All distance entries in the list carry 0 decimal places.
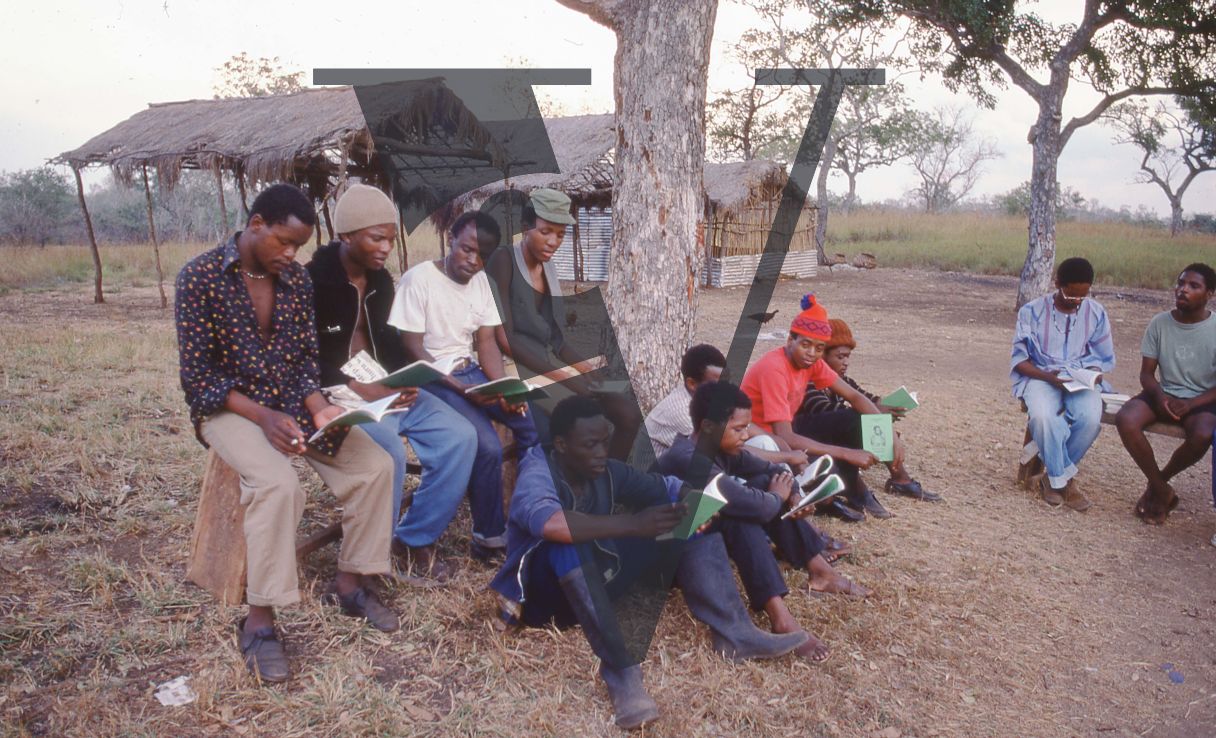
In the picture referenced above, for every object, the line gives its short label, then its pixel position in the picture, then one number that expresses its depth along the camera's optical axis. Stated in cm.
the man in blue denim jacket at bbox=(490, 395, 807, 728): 258
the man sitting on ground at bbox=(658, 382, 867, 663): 296
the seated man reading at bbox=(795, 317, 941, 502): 443
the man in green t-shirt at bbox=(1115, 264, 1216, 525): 454
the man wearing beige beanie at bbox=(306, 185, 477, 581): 324
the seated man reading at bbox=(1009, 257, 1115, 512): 473
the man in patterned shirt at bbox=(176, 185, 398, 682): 270
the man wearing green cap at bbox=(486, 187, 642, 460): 402
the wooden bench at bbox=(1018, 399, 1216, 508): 491
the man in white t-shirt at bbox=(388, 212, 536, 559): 355
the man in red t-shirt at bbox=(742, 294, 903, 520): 380
